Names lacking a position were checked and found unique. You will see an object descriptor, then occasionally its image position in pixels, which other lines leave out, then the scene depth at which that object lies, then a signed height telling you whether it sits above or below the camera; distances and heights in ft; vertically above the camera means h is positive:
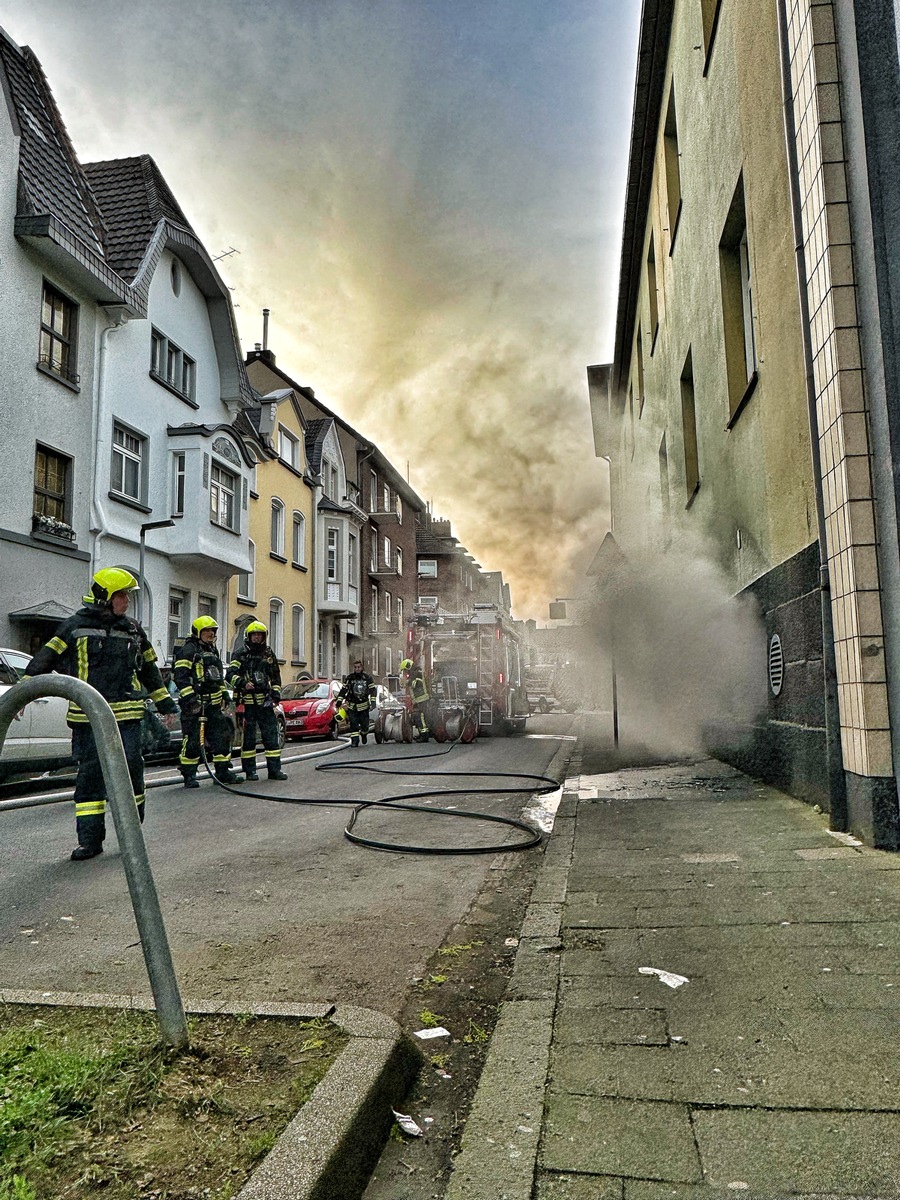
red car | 60.29 -1.27
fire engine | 63.46 +2.67
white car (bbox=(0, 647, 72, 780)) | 30.32 -1.25
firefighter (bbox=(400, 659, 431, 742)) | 56.95 -0.05
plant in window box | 49.85 +9.94
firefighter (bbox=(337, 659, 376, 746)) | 51.85 -0.18
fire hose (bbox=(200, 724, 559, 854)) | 20.18 -3.31
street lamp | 54.90 +10.66
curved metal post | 8.20 -1.71
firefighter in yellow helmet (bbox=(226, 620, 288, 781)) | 34.58 +0.12
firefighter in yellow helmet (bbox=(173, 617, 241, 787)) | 33.09 -0.04
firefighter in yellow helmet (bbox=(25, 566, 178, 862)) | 20.01 +0.73
